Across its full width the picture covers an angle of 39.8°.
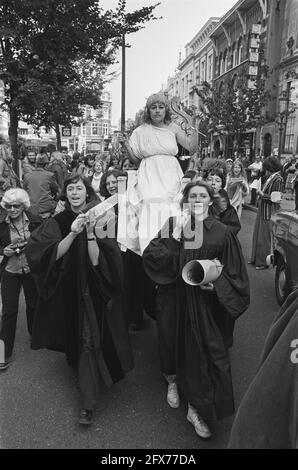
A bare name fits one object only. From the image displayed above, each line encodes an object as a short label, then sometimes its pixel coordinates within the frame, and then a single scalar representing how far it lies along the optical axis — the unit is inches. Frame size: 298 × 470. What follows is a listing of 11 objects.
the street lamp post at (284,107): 762.8
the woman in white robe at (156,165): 146.1
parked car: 166.1
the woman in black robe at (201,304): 102.8
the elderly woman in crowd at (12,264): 142.2
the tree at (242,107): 835.9
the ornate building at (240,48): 970.7
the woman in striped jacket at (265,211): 266.8
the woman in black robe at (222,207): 168.8
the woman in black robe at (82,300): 110.4
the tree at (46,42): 292.8
